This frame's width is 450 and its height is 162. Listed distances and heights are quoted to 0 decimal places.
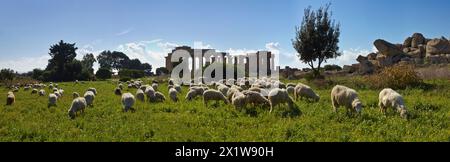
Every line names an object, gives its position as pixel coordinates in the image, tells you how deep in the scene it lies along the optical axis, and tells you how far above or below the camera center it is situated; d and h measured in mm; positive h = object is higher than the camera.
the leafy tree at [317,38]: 45000 +4591
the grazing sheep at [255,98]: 18344 -929
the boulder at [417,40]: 61906 +6043
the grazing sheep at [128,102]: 19125 -1178
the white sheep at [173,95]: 24056 -1060
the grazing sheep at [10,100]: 26172 -1475
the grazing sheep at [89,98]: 22078 -1128
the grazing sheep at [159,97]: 23853 -1158
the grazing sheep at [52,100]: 23572 -1335
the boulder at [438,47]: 53750 +4328
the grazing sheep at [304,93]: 21359 -809
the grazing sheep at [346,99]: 15028 -839
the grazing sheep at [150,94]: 23578 -975
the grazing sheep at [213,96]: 20875 -951
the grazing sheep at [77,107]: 17547 -1324
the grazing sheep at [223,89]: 25803 -726
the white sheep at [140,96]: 23886 -1097
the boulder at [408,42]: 64750 +5953
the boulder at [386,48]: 56906 +4430
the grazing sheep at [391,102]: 14578 -915
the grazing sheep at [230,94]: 21688 -876
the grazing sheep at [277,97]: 17312 -832
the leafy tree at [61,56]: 82212 +5008
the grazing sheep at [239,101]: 17859 -1061
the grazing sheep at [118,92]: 31984 -1150
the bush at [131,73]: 84638 +1084
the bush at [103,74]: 83000 +852
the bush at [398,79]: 27922 -58
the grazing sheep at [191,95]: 24069 -1040
